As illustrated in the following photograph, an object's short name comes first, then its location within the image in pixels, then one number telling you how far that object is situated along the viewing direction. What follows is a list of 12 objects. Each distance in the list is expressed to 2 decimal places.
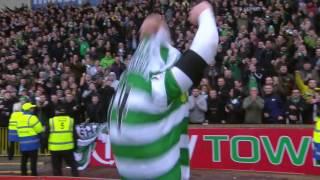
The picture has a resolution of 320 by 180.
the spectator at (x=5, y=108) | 16.66
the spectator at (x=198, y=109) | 13.48
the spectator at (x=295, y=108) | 12.69
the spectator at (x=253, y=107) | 12.98
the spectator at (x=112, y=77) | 15.45
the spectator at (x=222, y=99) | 13.59
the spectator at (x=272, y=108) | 12.92
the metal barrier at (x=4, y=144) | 16.67
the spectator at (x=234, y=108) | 13.32
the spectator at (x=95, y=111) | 14.89
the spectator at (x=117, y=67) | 16.41
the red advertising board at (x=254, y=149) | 12.31
